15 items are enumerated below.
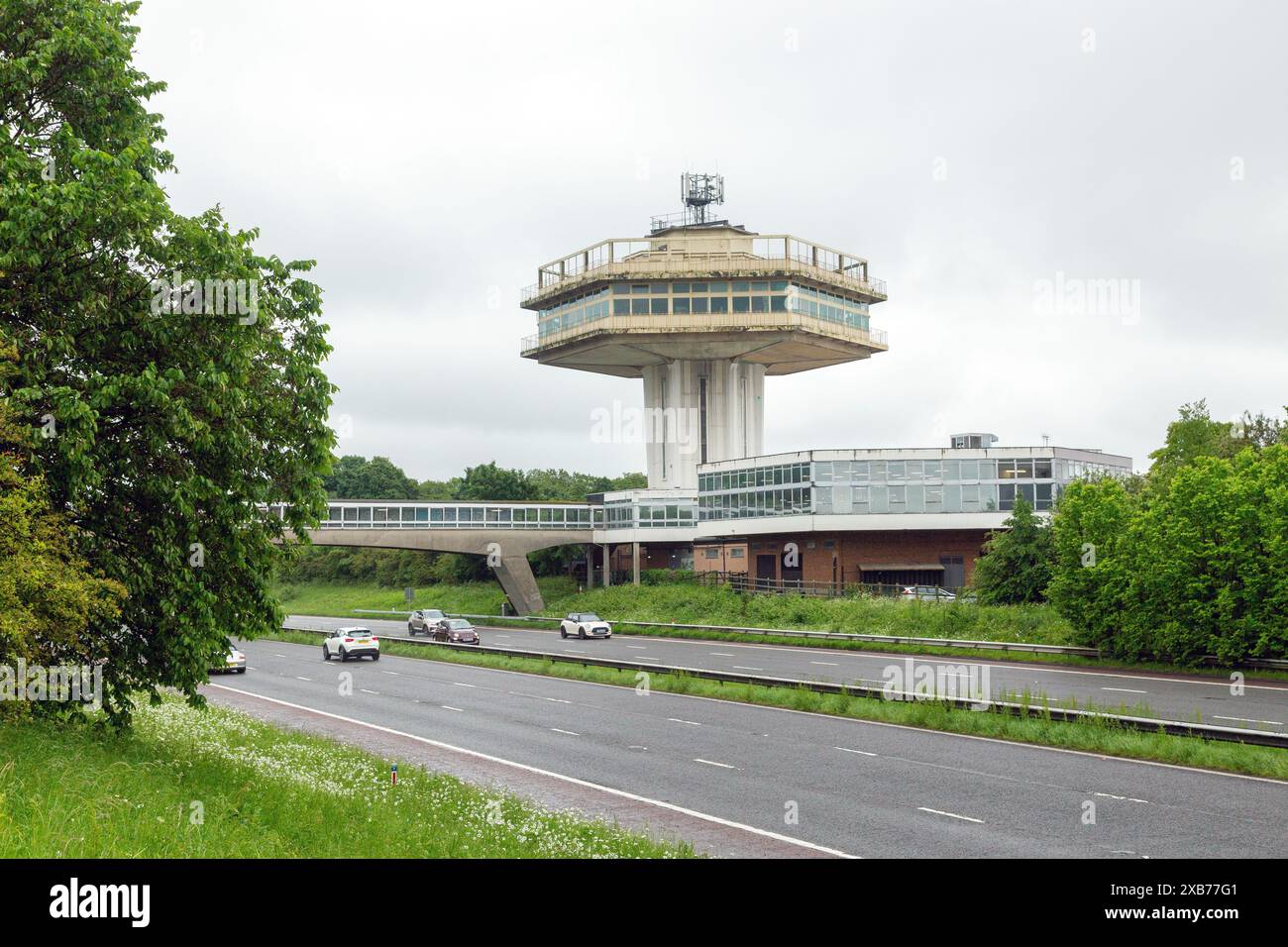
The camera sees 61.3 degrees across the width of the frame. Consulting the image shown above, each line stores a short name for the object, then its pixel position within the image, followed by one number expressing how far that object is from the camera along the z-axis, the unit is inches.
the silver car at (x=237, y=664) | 1697.6
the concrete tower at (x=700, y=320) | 3221.0
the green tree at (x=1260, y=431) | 2364.7
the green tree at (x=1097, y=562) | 1492.4
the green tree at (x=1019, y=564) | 1958.7
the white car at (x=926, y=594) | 2150.0
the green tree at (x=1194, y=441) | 2230.6
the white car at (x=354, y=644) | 1959.9
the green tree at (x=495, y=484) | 4055.1
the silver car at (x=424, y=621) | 2372.0
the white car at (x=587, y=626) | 2266.2
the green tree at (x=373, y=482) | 5422.7
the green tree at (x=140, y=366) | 622.5
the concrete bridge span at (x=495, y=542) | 2790.4
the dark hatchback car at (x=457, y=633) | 2183.8
